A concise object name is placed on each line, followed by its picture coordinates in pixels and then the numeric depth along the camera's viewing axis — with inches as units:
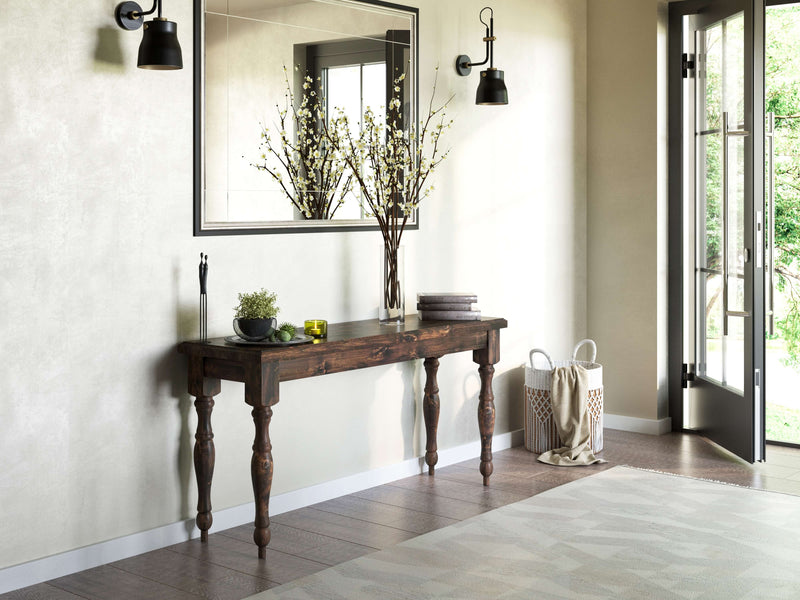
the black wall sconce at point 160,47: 127.9
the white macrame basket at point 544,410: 199.6
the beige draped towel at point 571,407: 195.2
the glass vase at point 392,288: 169.1
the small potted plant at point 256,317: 137.3
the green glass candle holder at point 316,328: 147.3
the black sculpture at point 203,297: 140.8
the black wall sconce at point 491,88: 183.6
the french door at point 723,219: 183.9
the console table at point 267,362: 133.0
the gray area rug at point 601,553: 124.6
